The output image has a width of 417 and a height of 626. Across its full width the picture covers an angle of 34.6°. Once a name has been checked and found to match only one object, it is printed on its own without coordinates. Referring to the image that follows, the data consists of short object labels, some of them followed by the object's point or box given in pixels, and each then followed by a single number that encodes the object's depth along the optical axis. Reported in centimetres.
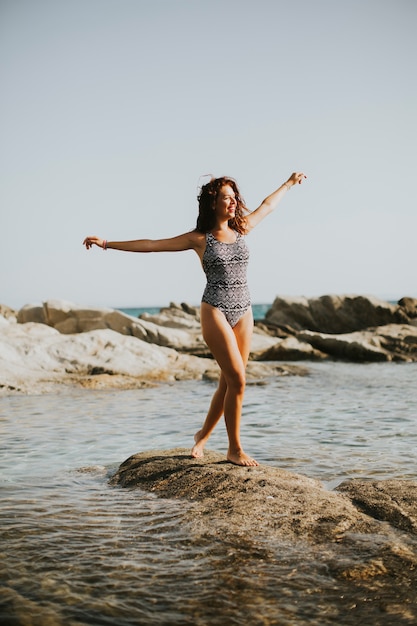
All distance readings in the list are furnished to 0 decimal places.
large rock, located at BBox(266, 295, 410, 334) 3181
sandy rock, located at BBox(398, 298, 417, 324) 3142
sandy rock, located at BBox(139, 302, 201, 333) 3516
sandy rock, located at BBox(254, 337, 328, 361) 2447
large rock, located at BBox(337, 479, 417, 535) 482
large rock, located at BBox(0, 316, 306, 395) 1525
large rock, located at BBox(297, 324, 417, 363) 2512
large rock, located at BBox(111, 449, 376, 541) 473
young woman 582
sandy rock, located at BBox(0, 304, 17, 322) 4554
